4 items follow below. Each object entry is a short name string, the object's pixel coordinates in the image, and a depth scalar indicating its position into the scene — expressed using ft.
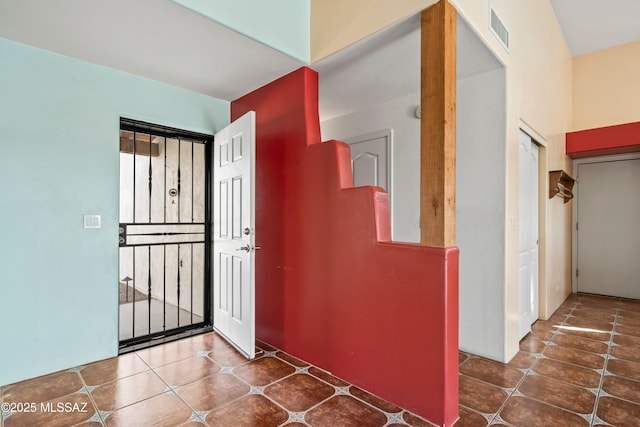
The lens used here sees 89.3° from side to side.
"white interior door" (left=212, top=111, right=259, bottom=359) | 8.73
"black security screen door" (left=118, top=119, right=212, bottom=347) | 11.07
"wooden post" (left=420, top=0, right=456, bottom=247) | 6.00
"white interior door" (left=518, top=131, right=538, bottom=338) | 10.75
